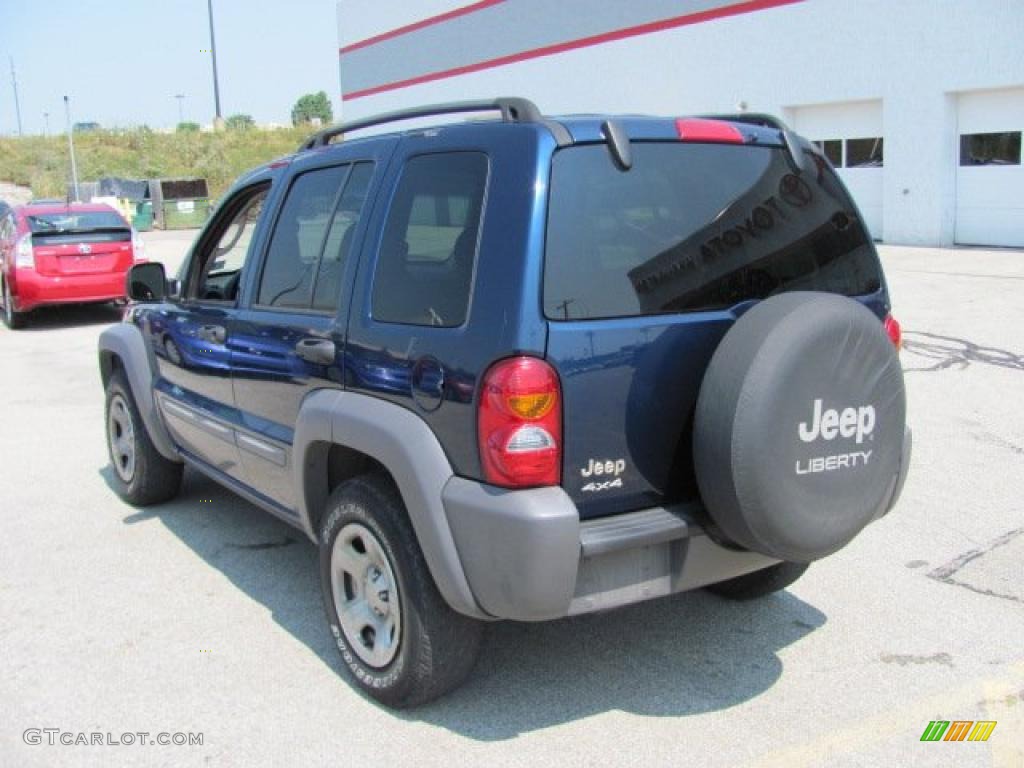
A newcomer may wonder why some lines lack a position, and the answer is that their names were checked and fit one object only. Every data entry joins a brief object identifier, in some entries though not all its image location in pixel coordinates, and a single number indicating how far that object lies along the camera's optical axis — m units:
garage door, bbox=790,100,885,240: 19.80
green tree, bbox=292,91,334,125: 124.31
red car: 12.96
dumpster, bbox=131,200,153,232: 33.66
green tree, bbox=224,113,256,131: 61.01
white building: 17.48
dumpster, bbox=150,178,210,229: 34.81
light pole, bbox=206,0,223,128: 54.09
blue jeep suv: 3.00
